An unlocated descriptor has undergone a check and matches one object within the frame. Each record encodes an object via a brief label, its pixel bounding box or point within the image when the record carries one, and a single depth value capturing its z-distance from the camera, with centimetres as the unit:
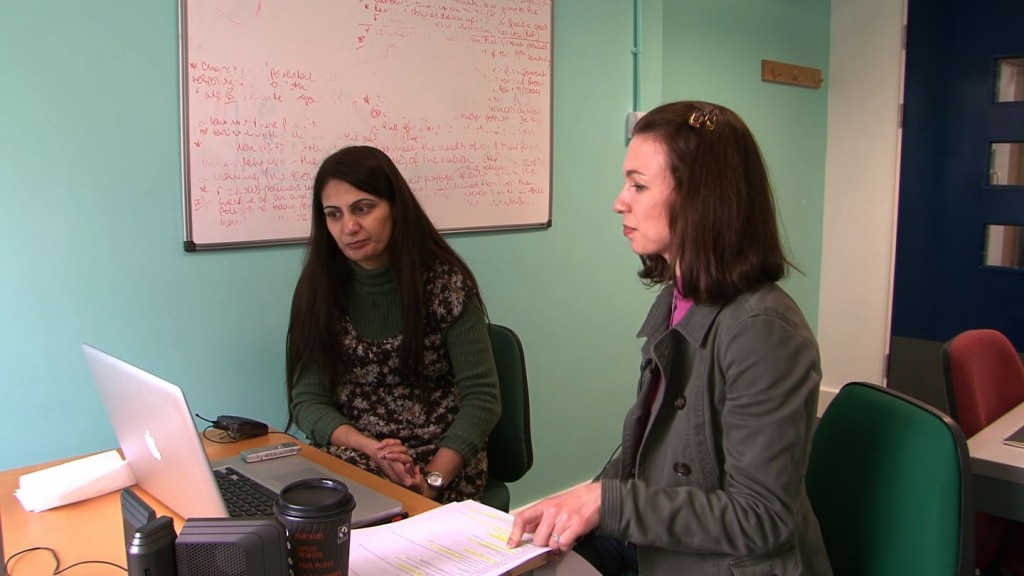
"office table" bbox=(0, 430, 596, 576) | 110
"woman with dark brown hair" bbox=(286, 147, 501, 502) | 183
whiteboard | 202
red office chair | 184
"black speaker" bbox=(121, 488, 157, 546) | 90
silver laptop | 99
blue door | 394
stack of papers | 103
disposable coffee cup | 84
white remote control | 154
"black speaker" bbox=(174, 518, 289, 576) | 80
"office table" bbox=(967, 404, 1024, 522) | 156
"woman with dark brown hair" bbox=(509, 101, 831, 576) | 108
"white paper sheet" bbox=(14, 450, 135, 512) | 133
